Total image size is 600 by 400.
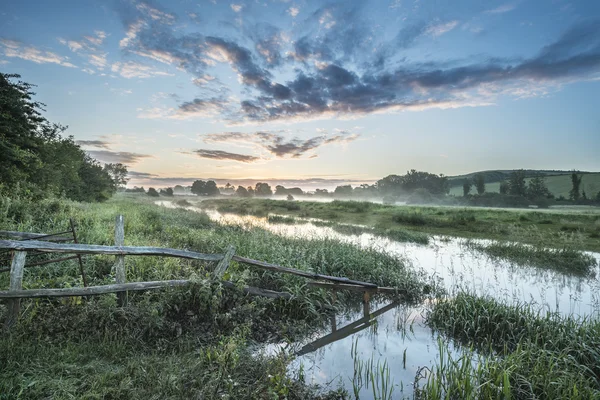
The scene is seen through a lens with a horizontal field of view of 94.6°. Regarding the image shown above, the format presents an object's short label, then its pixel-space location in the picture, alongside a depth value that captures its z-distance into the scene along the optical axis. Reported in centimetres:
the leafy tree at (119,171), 10000
